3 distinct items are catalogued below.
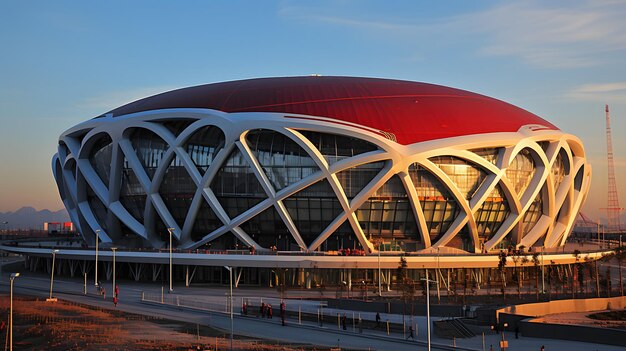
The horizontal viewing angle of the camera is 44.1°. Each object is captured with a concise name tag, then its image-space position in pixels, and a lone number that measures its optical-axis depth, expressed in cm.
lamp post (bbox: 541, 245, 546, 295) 6498
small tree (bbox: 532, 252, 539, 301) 6719
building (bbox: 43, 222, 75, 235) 17848
